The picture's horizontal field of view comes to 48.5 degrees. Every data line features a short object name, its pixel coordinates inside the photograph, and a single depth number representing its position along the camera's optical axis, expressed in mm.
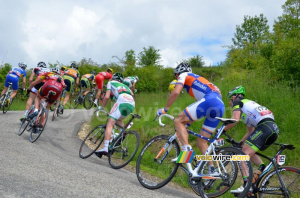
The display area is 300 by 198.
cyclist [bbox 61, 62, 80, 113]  15258
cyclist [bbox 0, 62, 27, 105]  14453
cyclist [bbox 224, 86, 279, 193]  6164
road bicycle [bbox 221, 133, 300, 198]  5402
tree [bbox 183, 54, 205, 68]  59712
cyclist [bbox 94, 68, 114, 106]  17438
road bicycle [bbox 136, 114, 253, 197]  5777
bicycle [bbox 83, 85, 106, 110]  18547
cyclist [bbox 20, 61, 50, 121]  11316
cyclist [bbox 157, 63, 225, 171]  6230
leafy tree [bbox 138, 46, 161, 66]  49906
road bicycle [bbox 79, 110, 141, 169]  8129
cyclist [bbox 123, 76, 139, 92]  10032
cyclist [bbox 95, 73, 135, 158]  8266
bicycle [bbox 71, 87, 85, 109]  18578
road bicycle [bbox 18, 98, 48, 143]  9844
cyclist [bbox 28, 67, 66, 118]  10148
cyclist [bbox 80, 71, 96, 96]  18322
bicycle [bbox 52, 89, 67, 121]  15103
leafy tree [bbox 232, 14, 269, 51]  47156
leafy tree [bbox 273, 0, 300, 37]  34094
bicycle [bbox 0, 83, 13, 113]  14531
